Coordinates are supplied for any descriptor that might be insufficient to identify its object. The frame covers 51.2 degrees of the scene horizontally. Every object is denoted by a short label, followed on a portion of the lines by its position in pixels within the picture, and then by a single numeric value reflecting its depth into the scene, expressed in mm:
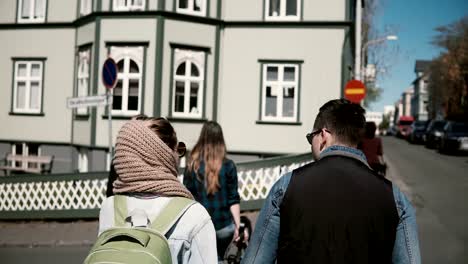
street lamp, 18795
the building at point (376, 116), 77038
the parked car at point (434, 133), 34397
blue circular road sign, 10375
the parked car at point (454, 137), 27750
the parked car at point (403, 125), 58619
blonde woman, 4777
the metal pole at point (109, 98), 9875
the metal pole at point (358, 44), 17359
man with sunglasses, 2154
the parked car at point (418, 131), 42562
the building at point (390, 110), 165125
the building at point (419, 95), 120488
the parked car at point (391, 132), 78200
